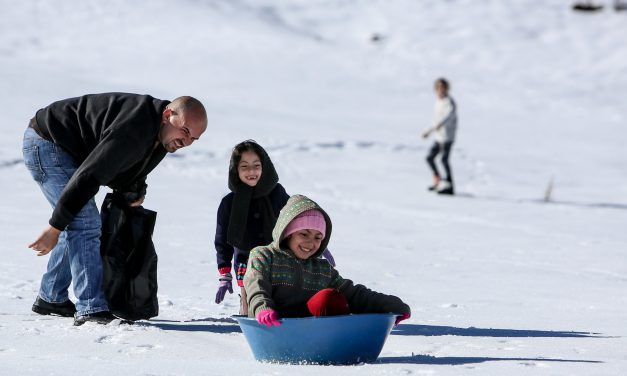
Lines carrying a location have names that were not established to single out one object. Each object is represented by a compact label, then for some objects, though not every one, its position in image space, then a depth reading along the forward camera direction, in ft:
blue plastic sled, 25.11
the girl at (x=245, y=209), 35.06
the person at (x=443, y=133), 86.99
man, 30.42
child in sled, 27.50
